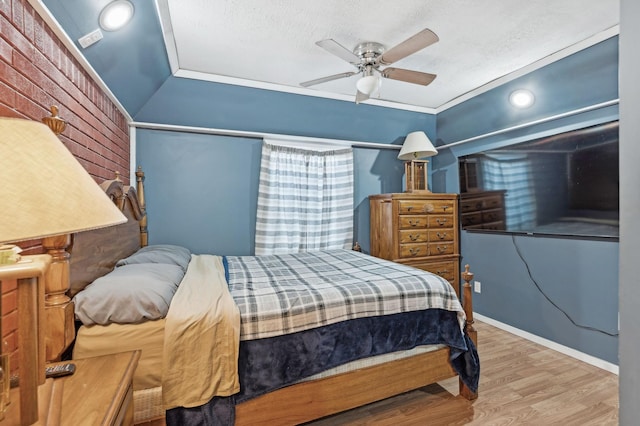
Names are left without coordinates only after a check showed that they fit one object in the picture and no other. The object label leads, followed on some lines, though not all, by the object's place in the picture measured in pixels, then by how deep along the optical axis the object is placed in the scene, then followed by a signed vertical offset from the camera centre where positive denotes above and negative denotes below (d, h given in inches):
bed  51.3 -26.7
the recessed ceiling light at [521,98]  110.1 +42.9
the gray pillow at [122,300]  50.3 -15.4
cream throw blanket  51.4 -25.1
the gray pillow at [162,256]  78.8 -12.5
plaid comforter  59.5 -18.6
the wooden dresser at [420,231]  126.0 -8.8
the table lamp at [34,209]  20.4 +0.3
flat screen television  87.5 +8.6
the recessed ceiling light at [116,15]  64.4 +44.6
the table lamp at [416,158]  131.3 +25.9
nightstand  29.3 -20.3
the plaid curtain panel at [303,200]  125.7 +5.3
